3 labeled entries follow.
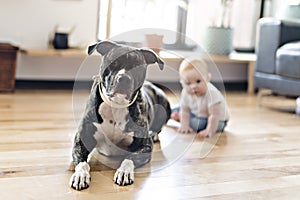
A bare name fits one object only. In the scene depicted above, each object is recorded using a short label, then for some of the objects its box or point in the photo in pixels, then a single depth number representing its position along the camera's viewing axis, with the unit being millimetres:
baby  2145
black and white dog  1414
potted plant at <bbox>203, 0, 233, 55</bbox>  3770
